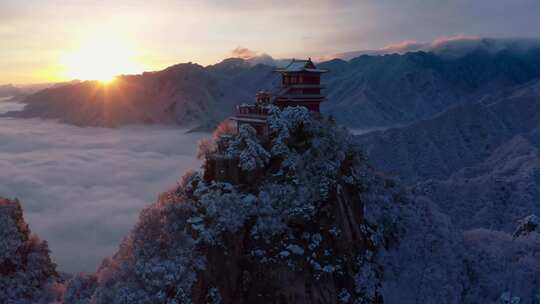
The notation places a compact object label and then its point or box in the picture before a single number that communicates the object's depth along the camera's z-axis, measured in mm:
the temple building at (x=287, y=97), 49406
